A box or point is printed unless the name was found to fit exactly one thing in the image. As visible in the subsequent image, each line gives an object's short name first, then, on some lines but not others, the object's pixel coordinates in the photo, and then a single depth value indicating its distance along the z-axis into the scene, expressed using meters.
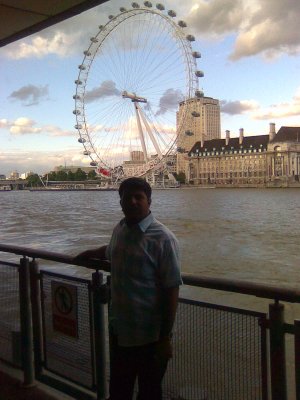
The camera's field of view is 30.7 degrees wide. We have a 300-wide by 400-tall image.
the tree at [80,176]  174.50
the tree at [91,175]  168.62
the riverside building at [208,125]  144.76
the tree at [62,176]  179.88
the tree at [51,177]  184.50
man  2.54
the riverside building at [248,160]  148.00
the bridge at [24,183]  169.11
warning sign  3.30
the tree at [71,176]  176.50
